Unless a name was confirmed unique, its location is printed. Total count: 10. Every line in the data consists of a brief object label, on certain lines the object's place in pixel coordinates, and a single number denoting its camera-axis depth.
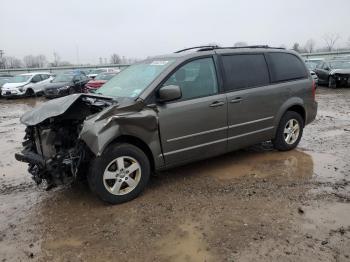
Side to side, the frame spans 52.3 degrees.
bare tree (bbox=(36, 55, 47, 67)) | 73.00
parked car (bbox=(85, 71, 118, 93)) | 18.27
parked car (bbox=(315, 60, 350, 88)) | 19.34
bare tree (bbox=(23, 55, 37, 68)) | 77.85
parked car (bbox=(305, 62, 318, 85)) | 19.89
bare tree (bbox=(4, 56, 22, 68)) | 71.25
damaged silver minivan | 4.27
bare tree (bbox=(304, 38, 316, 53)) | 68.03
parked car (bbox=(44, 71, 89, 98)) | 20.06
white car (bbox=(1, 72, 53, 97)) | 21.70
